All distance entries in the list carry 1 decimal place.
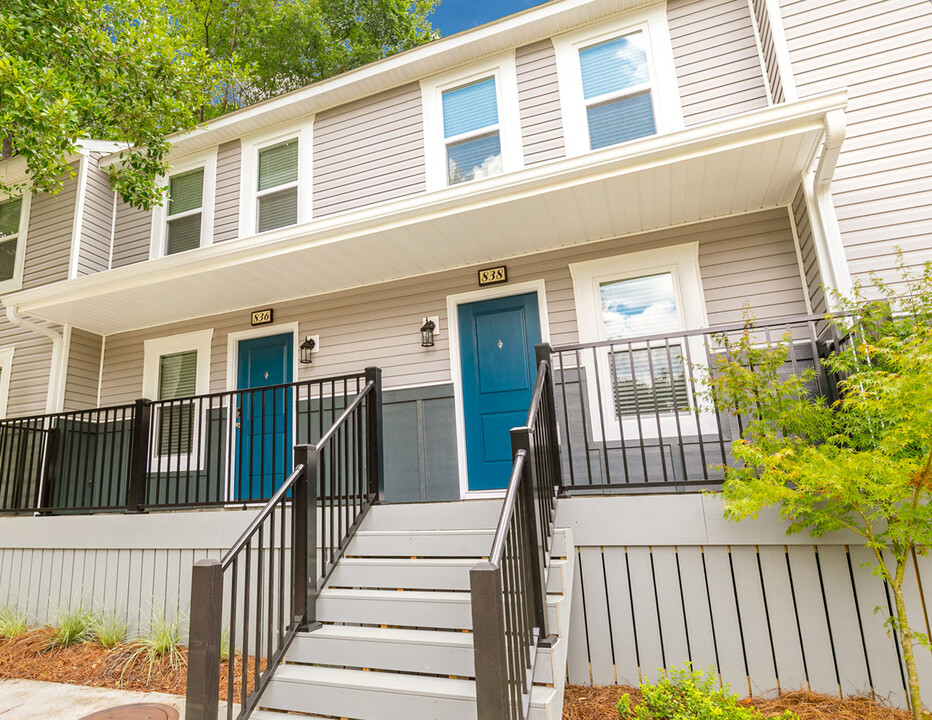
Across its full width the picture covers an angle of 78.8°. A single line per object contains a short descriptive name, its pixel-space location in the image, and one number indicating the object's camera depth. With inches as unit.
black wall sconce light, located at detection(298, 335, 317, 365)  250.5
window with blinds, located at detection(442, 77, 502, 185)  242.1
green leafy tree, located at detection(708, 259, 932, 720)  108.2
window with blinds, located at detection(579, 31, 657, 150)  220.7
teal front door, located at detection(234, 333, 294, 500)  246.2
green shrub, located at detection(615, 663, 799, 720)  108.5
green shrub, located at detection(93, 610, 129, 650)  178.2
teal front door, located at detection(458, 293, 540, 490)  215.8
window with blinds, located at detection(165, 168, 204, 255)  292.0
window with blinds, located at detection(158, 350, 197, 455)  278.1
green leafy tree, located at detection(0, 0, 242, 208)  214.2
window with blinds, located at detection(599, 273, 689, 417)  192.5
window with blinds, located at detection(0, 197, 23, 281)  318.3
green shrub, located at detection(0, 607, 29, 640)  189.8
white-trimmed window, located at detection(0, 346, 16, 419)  294.0
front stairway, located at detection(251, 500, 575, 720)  104.3
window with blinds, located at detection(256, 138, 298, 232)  274.7
